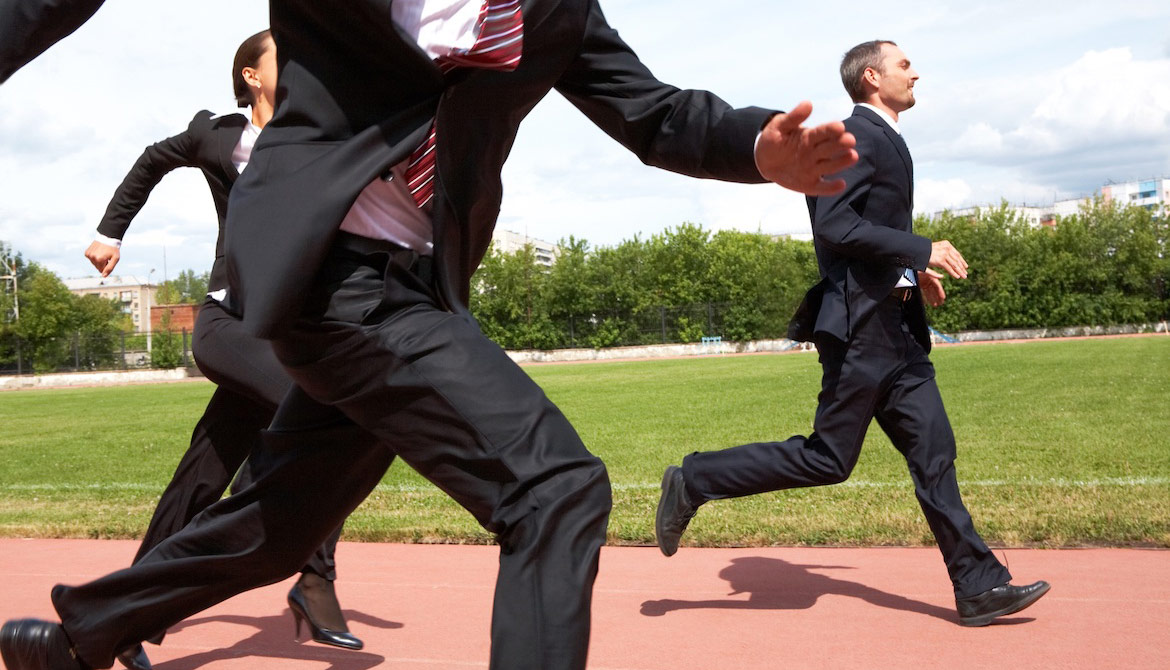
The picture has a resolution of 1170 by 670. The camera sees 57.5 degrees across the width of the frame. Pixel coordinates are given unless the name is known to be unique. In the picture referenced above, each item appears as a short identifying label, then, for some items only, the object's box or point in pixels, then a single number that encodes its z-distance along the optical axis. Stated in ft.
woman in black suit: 12.00
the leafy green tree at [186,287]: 490.90
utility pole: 166.01
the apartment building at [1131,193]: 558.97
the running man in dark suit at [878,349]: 13.64
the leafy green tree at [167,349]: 151.84
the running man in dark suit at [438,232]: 6.89
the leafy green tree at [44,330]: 156.56
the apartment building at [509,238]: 535.60
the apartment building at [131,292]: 536.83
